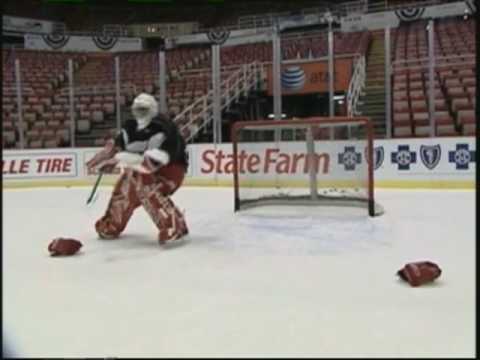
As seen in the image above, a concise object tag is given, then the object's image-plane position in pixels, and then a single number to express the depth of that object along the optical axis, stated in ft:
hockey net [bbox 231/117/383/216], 13.41
